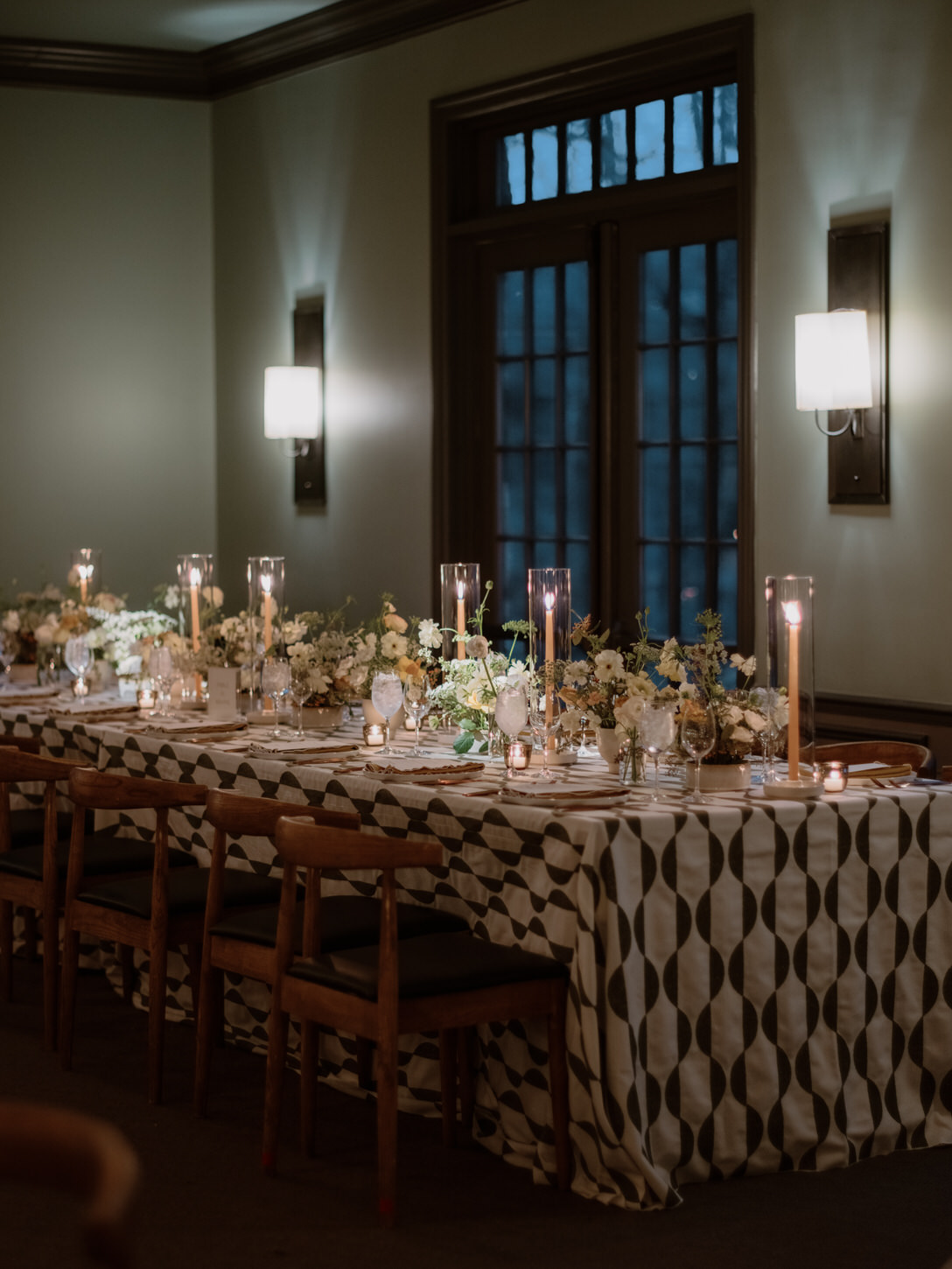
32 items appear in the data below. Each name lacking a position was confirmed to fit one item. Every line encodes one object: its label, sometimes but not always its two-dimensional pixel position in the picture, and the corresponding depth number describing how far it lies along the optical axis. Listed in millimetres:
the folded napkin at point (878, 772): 3842
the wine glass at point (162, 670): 5148
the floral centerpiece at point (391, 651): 4562
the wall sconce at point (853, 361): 5301
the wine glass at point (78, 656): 5473
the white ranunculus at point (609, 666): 3949
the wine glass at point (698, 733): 3643
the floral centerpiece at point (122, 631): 5788
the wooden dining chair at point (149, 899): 4055
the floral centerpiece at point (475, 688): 4348
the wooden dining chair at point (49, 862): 4488
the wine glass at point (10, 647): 6293
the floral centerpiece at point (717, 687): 3736
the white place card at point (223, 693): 5062
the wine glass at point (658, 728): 3639
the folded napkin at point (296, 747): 4434
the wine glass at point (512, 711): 3971
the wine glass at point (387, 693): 4344
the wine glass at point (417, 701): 4375
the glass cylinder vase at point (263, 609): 5148
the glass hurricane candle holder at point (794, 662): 3674
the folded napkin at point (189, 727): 4824
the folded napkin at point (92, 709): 5242
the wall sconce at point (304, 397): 7688
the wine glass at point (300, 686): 4738
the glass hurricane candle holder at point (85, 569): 6430
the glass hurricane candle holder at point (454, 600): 4602
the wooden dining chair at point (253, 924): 3697
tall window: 6117
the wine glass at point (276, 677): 4801
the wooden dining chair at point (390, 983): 3303
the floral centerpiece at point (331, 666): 4766
